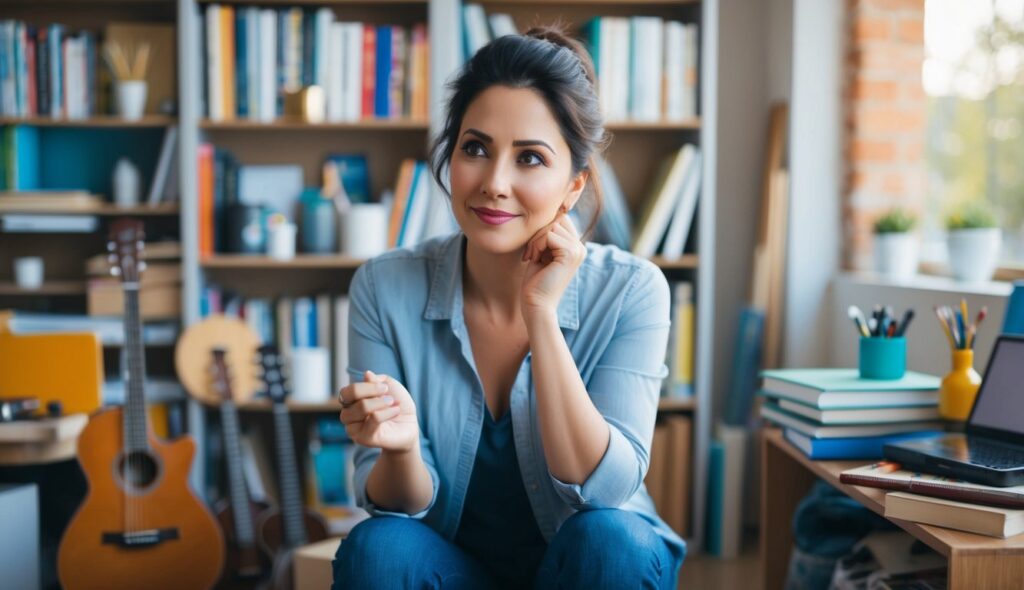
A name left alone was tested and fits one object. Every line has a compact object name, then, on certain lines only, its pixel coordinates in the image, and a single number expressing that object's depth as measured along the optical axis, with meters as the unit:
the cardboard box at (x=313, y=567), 2.00
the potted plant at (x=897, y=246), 2.52
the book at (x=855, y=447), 1.58
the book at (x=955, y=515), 1.17
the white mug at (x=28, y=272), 2.77
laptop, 1.28
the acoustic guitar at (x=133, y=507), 2.21
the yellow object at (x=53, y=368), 2.23
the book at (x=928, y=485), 1.21
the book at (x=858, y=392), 1.58
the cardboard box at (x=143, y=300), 2.73
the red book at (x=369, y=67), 2.76
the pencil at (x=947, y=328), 1.64
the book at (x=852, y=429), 1.59
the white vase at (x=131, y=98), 2.72
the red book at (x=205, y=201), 2.76
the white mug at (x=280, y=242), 2.76
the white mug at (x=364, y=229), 2.75
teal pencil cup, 1.70
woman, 1.34
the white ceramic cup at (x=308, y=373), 2.75
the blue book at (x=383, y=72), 2.75
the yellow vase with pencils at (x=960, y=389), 1.57
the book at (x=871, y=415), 1.58
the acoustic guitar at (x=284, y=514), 2.51
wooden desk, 1.13
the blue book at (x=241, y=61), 2.74
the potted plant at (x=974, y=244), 2.21
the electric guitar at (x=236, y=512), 2.47
